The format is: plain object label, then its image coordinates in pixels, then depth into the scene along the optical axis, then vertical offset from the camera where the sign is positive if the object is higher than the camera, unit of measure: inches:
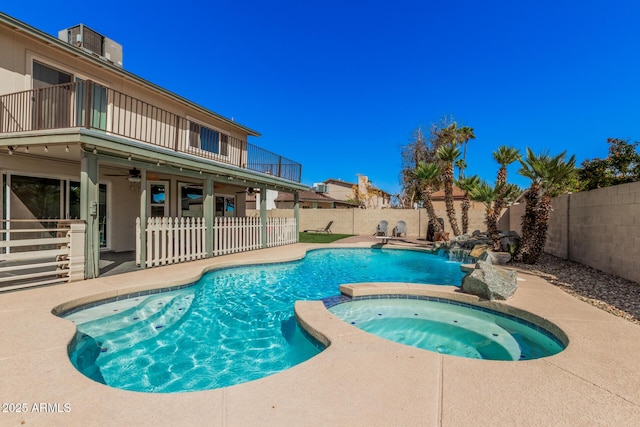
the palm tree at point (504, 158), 458.3 +92.5
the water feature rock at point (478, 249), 418.3 -48.9
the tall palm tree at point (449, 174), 566.5 +81.4
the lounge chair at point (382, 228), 749.9 -34.6
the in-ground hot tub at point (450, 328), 155.6 -70.3
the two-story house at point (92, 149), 251.4 +57.2
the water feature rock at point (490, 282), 197.0 -46.5
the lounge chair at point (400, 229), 753.6 -36.5
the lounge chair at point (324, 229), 847.7 -46.1
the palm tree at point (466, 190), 575.5 +50.0
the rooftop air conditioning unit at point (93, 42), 378.3 +227.8
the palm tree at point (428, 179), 560.1 +70.6
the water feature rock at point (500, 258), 364.8 -52.4
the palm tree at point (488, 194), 440.8 +33.7
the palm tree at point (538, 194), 323.0 +27.1
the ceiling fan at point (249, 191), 571.2 +43.6
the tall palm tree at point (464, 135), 974.4 +277.4
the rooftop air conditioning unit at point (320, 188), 1629.4 +144.3
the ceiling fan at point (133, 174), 353.4 +47.8
